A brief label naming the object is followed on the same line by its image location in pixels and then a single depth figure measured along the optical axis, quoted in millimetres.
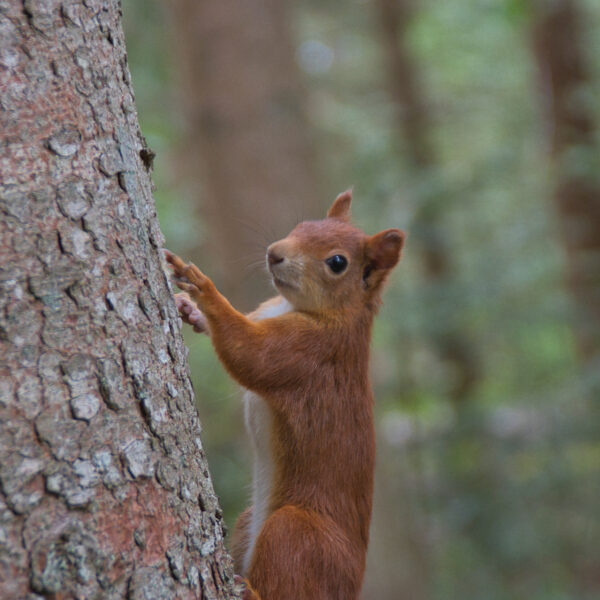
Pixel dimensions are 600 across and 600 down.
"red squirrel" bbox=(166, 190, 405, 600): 4133
